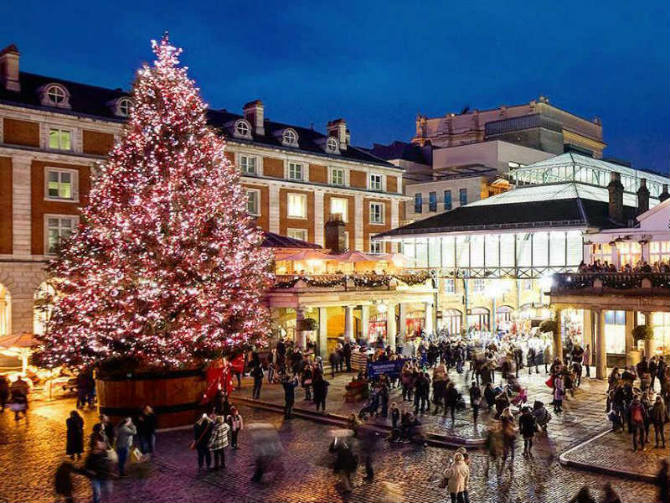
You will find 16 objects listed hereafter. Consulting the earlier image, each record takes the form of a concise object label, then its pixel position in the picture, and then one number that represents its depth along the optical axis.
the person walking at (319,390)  23.02
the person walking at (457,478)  13.11
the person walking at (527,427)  17.27
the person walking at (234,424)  18.34
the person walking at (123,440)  16.20
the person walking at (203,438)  16.23
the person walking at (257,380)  25.70
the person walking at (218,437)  16.22
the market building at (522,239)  35.94
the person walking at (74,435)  16.95
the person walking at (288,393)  22.17
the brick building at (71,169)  36.94
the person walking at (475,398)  20.88
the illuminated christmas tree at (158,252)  20.14
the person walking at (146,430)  17.67
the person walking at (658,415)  17.75
